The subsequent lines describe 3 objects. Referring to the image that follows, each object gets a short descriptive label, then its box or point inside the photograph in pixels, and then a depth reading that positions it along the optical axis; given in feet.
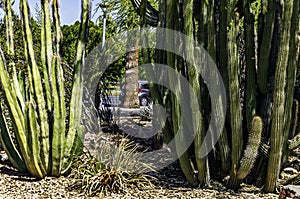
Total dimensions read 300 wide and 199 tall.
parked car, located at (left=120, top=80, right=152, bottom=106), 57.89
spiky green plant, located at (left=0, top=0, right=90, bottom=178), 14.89
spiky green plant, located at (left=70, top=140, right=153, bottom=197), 14.11
